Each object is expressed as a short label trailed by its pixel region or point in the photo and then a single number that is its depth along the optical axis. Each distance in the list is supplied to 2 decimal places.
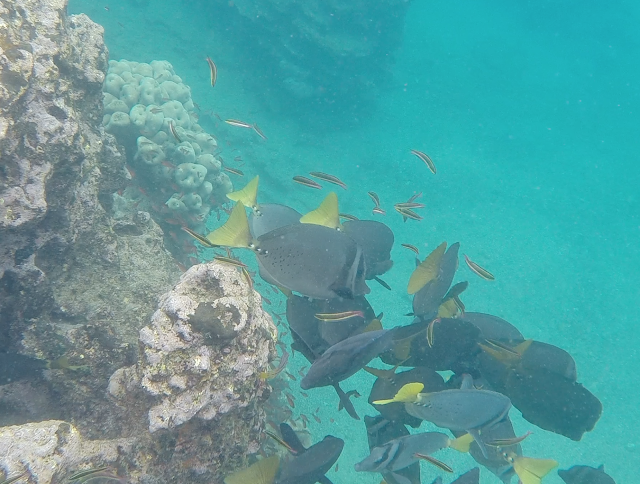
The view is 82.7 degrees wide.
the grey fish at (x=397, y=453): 2.86
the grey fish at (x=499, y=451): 3.10
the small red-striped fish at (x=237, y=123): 6.02
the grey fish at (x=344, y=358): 2.38
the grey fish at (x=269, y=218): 3.50
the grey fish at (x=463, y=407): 2.61
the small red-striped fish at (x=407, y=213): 5.70
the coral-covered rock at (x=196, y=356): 2.19
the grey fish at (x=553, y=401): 3.00
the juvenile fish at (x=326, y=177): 5.03
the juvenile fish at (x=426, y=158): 6.82
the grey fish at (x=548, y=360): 3.15
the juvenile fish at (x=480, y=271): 5.23
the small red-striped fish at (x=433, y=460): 2.86
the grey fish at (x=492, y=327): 3.51
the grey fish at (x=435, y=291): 3.34
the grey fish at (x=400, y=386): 3.03
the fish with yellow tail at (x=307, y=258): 2.52
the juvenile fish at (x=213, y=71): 5.68
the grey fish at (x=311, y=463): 2.57
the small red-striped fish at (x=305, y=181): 4.83
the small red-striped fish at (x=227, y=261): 2.53
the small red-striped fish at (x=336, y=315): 2.69
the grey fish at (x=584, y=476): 3.57
